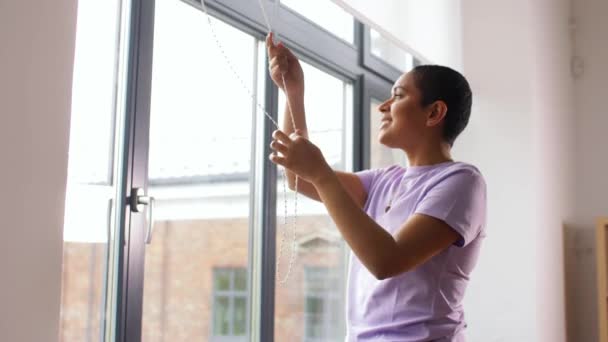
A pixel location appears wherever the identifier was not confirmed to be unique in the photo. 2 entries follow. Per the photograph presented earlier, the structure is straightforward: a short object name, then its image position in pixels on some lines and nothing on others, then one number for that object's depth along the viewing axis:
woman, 1.22
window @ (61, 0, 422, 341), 1.60
